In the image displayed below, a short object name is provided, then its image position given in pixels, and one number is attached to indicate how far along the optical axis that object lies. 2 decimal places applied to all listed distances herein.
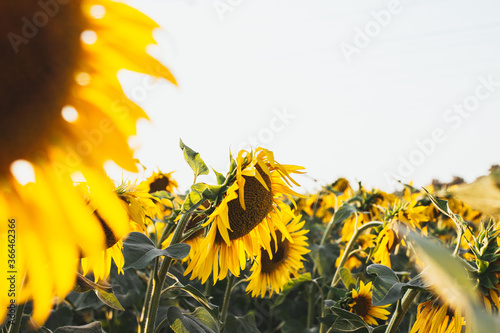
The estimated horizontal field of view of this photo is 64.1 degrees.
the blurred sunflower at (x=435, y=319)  1.21
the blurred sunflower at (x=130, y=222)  1.25
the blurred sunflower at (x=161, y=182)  2.51
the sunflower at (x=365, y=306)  1.82
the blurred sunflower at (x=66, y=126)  0.47
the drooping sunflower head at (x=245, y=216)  1.27
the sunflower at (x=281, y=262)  1.93
